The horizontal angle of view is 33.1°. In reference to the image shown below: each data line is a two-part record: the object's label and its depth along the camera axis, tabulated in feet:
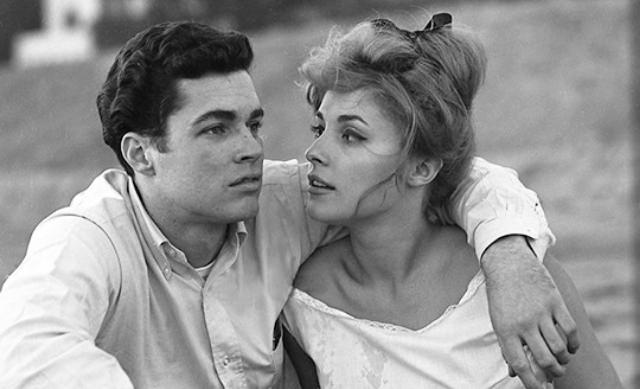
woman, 7.22
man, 6.63
